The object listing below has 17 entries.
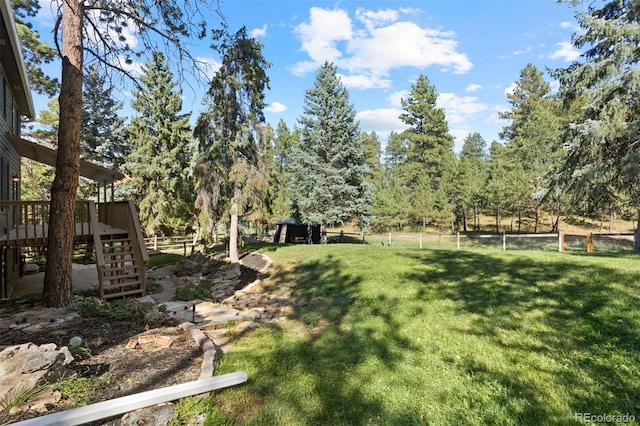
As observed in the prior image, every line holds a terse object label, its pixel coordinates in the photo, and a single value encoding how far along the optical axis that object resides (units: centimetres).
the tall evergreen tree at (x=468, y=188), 2904
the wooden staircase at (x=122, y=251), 716
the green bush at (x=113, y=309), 525
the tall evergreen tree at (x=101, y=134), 2019
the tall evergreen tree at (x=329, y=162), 1761
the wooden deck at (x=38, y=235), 676
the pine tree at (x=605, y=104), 1069
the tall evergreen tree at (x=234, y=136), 1144
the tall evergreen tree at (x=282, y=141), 4159
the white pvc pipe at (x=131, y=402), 225
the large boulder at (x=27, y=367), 270
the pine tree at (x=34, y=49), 1425
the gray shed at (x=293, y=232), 1998
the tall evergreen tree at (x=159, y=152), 1922
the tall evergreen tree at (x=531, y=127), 2584
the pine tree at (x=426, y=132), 3412
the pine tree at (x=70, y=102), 590
